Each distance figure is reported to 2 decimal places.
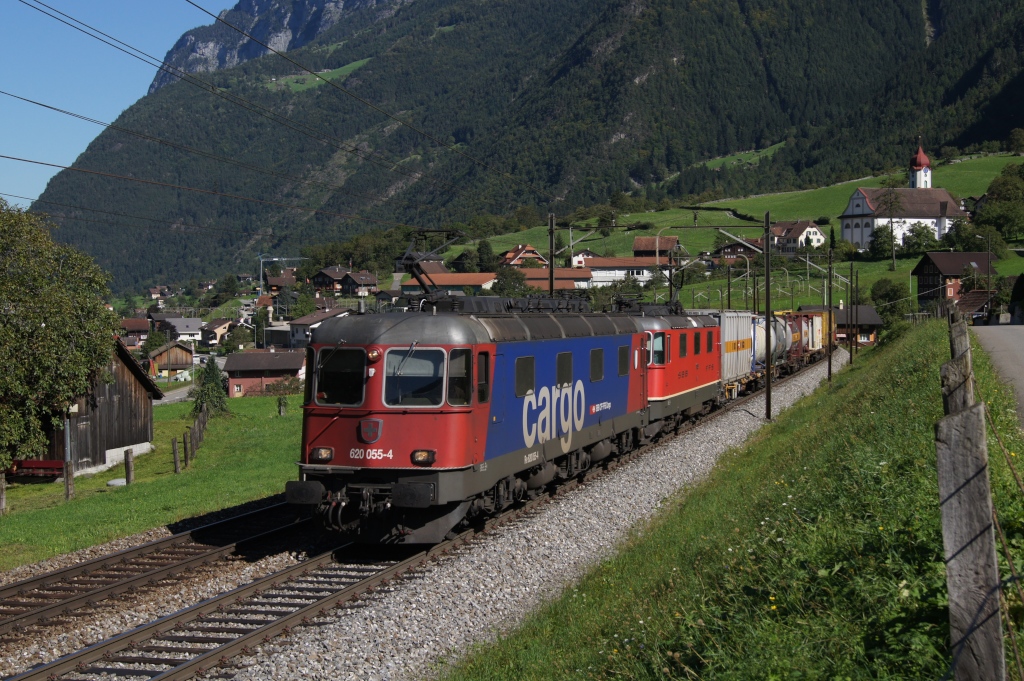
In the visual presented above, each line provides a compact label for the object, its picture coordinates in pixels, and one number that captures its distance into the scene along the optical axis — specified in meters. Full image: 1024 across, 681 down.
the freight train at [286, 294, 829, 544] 13.46
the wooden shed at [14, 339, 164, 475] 31.66
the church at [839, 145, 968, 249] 150.00
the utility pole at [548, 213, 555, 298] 29.39
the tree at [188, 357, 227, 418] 46.44
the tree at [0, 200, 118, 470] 23.97
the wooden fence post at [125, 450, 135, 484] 24.50
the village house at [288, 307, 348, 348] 109.88
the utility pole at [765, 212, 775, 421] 30.47
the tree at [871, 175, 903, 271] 144.35
